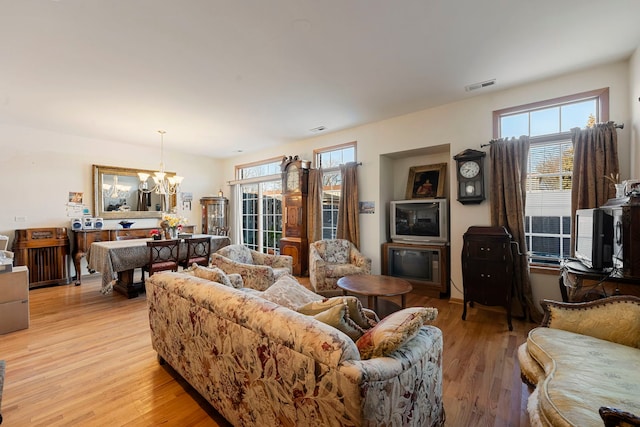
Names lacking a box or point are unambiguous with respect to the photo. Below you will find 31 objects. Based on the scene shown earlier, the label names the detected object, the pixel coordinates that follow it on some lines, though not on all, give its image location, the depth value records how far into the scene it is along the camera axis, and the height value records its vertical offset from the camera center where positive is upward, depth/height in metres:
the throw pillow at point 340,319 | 1.26 -0.53
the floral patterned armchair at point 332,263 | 3.85 -0.83
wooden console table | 4.68 -0.46
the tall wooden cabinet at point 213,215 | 6.63 -0.08
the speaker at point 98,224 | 4.98 -0.20
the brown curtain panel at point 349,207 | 4.60 +0.05
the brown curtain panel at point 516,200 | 3.10 +0.10
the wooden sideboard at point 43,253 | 4.26 -0.66
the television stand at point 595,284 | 1.83 -0.57
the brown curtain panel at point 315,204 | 5.08 +0.12
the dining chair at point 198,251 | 4.32 -0.66
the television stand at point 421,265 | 3.83 -0.87
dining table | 3.59 -0.69
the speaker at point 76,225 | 4.78 -0.21
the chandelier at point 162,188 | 5.80 +0.59
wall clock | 3.45 +0.44
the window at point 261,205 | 6.19 +0.16
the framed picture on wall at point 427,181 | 4.16 +0.46
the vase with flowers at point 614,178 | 2.60 +0.28
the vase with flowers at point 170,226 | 4.33 -0.23
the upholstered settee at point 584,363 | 1.06 -0.79
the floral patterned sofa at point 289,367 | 0.96 -0.68
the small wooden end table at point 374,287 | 2.63 -0.83
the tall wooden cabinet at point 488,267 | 2.92 -0.68
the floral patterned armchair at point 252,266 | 2.92 -0.69
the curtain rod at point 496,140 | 2.65 +0.82
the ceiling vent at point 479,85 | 3.11 +1.49
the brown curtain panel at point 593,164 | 2.66 +0.44
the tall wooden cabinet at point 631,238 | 1.79 -0.22
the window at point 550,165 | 3.03 +0.50
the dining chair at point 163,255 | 3.82 -0.65
